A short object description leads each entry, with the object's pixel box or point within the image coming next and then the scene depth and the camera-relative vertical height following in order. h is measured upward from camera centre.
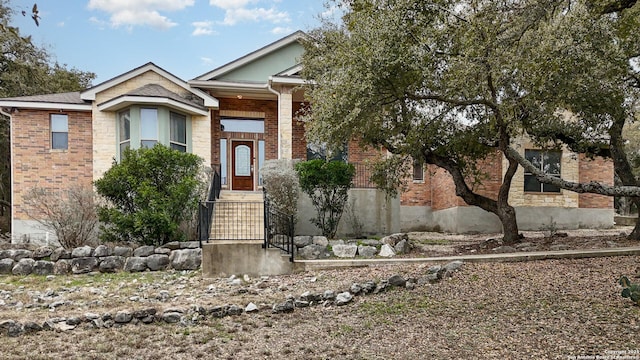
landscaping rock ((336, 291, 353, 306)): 6.28 -1.68
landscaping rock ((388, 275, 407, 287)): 7.00 -1.57
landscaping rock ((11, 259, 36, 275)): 9.70 -1.78
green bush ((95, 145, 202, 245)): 10.34 -0.16
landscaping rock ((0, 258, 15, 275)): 9.74 -1.74
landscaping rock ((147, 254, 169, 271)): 9.90 -1.72
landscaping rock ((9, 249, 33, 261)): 10.04 -1.53
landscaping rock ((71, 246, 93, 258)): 9.98 -1.47
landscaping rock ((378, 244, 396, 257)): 10.11 -1.55
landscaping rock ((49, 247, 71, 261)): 9.98 -1.53
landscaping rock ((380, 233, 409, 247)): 10.73 -1.34
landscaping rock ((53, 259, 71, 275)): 9.77 -1.80
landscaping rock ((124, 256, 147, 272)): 9.85 -1.75
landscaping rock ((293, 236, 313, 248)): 10.54 -1.34
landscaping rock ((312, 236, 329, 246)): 10.73 -1.35
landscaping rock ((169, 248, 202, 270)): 9.88 -1.65
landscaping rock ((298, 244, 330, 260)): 10.09 -1.55
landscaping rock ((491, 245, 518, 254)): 10.05 -1.58
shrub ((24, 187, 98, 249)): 10.55 -0.57
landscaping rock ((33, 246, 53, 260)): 10.08 -1.50
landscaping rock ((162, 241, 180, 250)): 10.32 -1.38
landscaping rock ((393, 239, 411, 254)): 10.47 -1.51
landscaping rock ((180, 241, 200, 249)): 10.38 -1.38
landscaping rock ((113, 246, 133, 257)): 10.07 -1.47
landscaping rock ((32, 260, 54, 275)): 9.76 -1.80
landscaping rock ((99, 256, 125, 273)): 9.83 -1.74
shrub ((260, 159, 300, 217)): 11.43 +0.01
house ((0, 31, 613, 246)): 13.48 +1.81
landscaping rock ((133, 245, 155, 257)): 10.09 -1.47
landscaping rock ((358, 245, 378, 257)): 10.20 -1.55
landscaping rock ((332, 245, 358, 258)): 10.20 -1.55
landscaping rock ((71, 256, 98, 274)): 9.83 -1.73
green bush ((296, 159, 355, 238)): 11.95 +0.04
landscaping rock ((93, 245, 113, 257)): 10.00 -1.46
